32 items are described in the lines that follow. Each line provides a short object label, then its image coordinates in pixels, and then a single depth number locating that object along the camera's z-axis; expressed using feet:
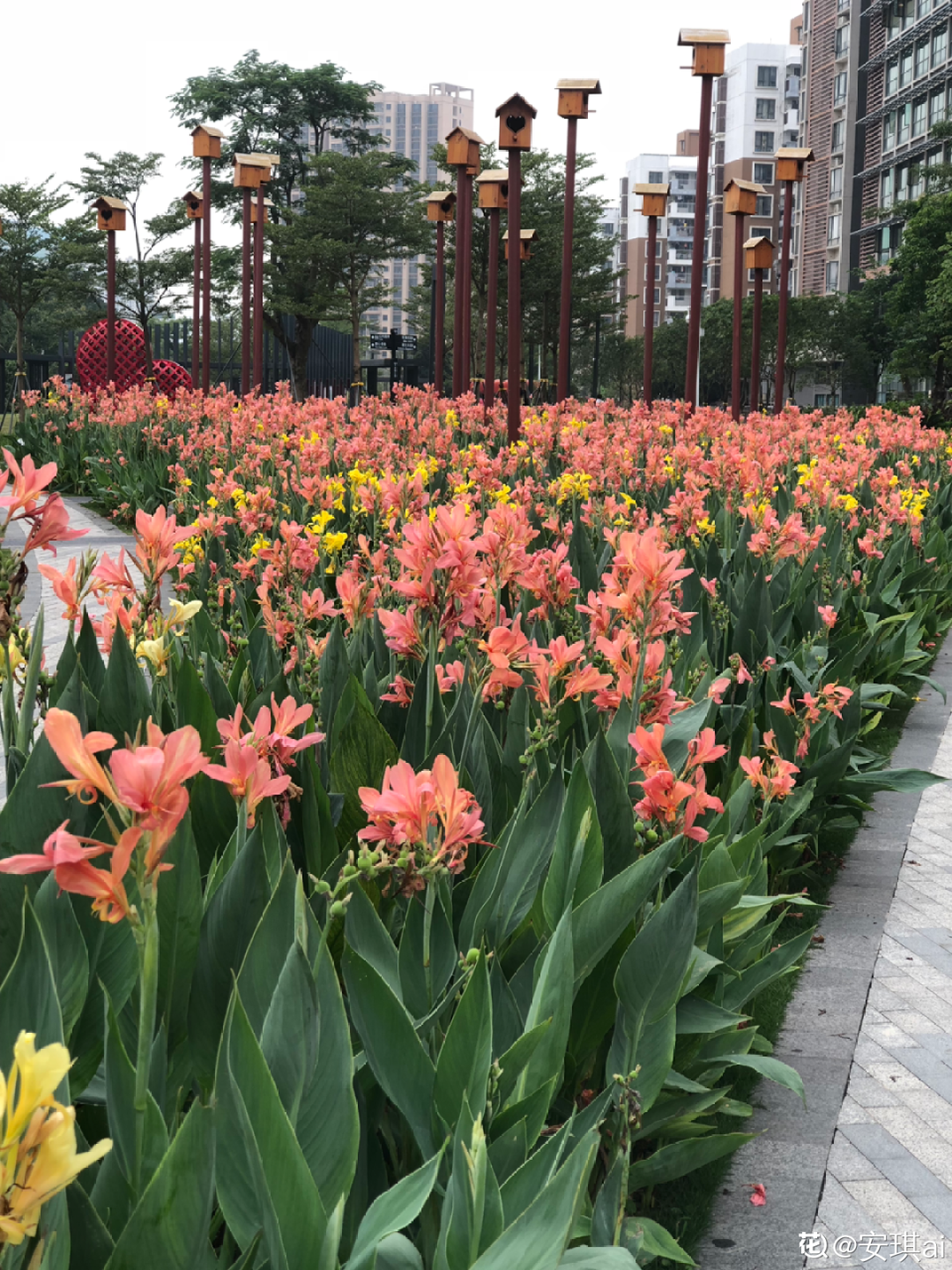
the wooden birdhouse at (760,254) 56.94
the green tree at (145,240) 125.29
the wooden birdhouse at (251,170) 57.52
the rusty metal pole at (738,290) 53.83
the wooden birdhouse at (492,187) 50.37
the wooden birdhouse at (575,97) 45.73
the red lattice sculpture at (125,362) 68.69
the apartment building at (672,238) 349.20
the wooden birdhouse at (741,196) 53.31
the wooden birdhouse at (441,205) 62.34
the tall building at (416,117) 619.67
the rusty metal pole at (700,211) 45.32
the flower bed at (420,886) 4.11
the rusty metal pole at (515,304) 31.50
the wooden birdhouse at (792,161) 55.21
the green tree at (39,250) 115.55
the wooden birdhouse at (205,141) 56.80
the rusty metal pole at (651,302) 58.49
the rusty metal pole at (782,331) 57.93
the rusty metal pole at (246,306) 61.82
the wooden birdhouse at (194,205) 66.85
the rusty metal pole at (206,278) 57.21
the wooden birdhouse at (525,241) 60.80
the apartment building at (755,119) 302.45
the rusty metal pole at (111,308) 55.47
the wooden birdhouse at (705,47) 45.55
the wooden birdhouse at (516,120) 37.19
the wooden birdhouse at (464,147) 44.91
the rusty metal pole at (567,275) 45.06
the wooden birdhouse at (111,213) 56.85
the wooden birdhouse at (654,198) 57.06
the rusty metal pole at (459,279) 45.78
